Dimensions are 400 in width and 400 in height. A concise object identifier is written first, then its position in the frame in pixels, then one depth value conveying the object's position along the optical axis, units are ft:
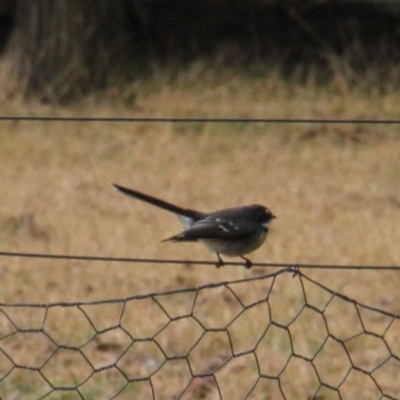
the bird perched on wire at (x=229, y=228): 29.63
